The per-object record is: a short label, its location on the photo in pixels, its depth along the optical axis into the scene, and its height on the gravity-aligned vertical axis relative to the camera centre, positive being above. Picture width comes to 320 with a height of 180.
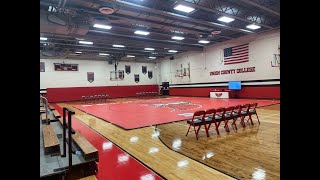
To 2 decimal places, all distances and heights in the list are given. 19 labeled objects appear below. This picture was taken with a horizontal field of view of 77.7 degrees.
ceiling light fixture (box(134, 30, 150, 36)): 11.17 +3.15
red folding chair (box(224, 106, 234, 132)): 5.22 -0.77
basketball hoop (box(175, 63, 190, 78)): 18.40 +1.49
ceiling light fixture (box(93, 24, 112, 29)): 9.66 +3.06
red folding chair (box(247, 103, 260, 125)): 5.93 -0.72
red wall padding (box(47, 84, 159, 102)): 16.75 -0.33
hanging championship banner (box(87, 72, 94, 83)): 18.58 +1.10
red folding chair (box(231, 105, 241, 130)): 5.43 -0.76
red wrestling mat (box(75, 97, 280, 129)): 6.54 -1.08
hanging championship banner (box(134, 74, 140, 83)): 21.19 +1.03
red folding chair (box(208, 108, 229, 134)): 4.97 -0.78
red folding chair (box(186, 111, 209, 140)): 4.60 -0.82
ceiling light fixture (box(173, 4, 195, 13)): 7.79 +3.20
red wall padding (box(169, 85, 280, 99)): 12.09 -0.31
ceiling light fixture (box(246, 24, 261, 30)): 10.72 +3.36
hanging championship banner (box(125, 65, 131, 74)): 20.67 +1.95
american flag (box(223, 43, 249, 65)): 13.52 +2.35
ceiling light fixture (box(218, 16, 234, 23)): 9.38 +3.29
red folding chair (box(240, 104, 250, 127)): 5.66 -0.75
